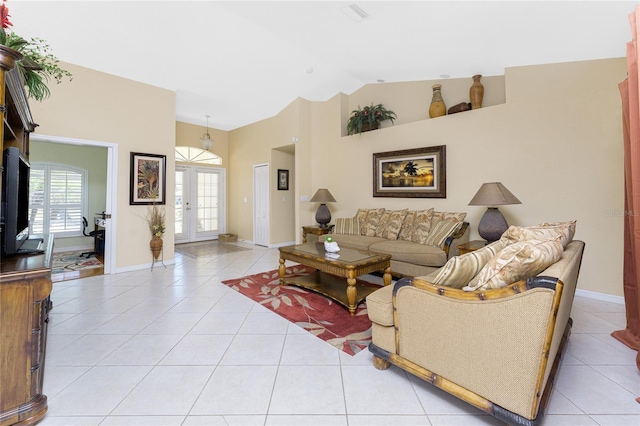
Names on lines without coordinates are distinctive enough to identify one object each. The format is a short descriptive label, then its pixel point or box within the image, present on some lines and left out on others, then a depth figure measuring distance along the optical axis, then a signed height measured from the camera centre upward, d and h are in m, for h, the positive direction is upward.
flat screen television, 1.80 +0.12
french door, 7.10 +0.42
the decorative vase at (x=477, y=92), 3.99 +1.82
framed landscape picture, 4.34 +0.76
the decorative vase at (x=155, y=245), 4.59 -0.43
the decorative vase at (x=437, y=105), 4.38 +1.79
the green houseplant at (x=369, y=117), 5.07 +1.87
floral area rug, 2.33 -0.94
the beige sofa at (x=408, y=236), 3.62 -0.26
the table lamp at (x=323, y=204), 5.48 +0.30
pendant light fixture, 6.66 +1.85
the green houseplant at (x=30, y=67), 1.74 +1.06
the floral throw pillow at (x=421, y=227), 3.97 -0.12
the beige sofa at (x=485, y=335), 1.22 -0.60
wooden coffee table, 2.81 -0.53
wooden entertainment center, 1.37 -0.58
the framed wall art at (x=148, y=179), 4.45 +0.66
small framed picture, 6.69 +0.95
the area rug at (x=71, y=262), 4.57 -0.78
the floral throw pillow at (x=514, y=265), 1.41 -0.23
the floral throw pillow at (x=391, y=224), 4.34 -0.08
